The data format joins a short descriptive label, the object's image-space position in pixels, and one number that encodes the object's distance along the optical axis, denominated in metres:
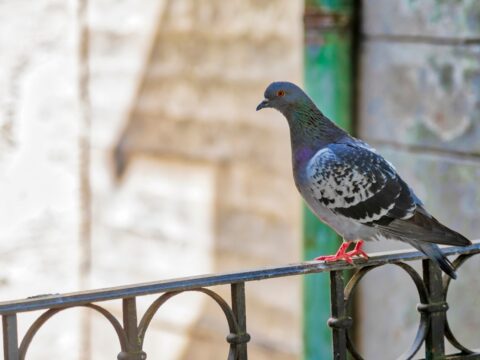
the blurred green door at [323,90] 8.73
